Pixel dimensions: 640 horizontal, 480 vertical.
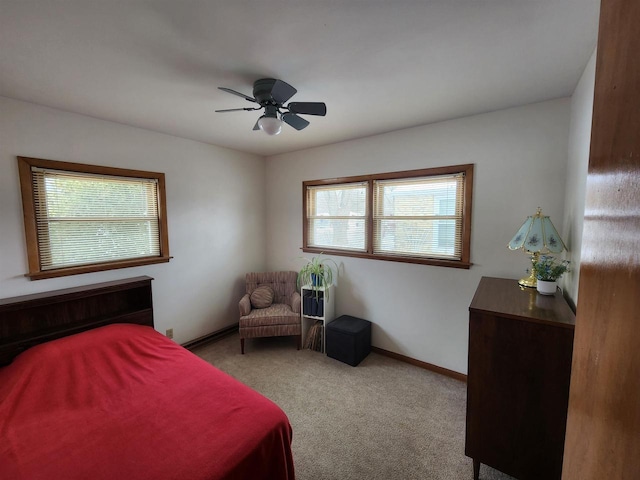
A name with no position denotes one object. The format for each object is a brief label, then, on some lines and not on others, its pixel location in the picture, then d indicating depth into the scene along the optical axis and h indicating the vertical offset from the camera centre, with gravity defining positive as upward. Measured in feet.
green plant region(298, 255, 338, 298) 10.96 -2.30
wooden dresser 4.68 -3.06
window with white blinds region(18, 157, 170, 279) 7.37 +0.05
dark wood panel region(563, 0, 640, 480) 1.69 -0.45
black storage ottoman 9.71 -4.48
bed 3.83 -3.40
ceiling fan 5.81 +2.63
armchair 10.55 -3.79
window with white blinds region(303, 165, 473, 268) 8.80 +0.09
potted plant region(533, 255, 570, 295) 5.95 -1.26
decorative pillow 11.64 -3.43
